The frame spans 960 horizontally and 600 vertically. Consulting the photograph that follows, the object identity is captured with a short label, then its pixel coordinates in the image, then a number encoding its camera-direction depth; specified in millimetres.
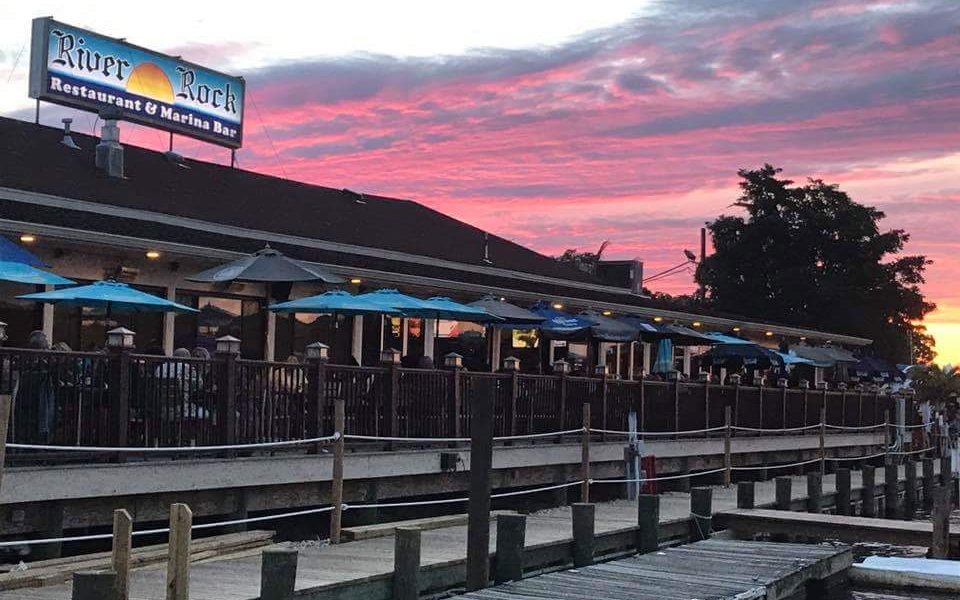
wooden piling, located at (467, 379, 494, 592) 13633
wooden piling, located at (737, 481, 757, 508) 20609
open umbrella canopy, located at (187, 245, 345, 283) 19719
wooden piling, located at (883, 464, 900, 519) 27000
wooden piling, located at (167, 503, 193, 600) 9828
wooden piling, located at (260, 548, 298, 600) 10336
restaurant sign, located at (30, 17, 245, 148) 29047
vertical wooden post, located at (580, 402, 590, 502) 20188
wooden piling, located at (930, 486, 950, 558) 19562
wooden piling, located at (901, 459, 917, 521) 29841
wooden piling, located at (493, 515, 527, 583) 14008
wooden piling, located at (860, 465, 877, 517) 26062
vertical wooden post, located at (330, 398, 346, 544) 15336
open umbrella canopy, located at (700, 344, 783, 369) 33688
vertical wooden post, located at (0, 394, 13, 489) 10242
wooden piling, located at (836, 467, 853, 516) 24750
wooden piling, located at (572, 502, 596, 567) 15373
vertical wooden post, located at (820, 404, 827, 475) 31534
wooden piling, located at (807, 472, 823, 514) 23047
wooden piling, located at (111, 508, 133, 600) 9456
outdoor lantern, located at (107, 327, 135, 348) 14188
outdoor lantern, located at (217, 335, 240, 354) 15484
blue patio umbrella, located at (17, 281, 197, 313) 16781
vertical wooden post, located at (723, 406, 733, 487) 26531
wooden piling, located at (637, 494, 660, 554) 17109
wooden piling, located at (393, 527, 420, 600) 12375
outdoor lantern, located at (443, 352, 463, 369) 19562
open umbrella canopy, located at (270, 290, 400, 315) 20453
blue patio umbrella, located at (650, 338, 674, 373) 32969
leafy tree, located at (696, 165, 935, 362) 67688
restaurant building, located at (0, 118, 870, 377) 20125
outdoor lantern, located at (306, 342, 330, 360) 17031
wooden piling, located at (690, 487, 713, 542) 18797
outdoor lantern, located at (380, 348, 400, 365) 18188
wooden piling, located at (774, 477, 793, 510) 21812
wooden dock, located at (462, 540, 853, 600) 13484
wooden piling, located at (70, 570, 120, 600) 8305
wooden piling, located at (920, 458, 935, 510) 30969
